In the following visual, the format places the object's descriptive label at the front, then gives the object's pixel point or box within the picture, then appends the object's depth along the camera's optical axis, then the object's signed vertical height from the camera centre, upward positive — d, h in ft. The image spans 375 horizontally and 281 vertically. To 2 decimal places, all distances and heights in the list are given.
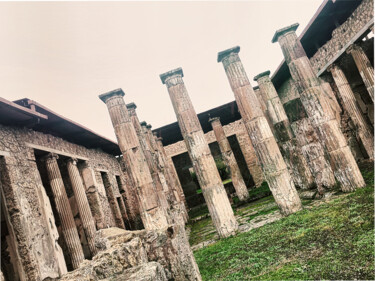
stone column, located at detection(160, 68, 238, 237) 19.56 +1.71
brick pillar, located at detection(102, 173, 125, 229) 38.19 +1.28
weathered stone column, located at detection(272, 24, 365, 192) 18.79 +1.94
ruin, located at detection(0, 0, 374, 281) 9.90 +2.32
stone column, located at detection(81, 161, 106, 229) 31.42 +2.52
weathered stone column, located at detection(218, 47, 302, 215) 18.75 +1.55
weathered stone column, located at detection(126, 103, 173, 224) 28.12 +5.41
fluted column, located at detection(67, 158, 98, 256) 27.32 +1.59
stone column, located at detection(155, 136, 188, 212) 41.26 +3.37
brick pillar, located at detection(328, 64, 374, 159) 26.74 +1.49
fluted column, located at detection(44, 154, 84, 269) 23.75 +0.96
